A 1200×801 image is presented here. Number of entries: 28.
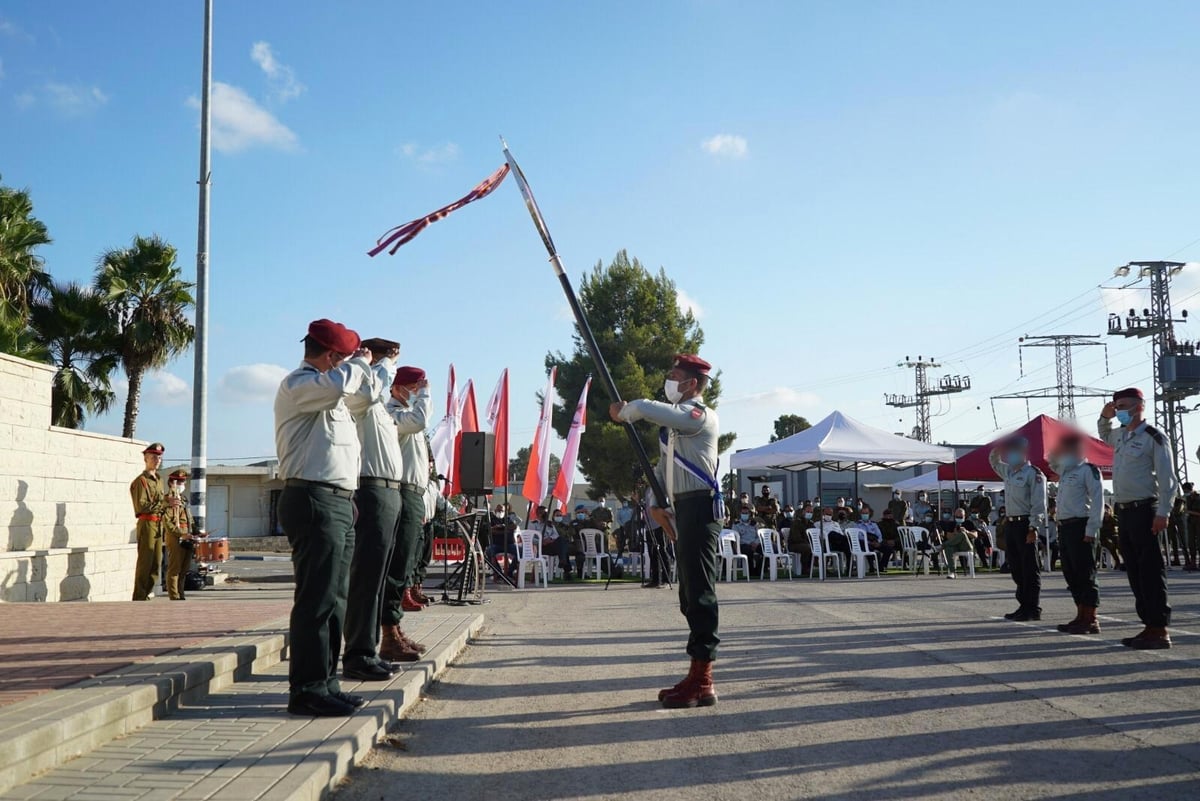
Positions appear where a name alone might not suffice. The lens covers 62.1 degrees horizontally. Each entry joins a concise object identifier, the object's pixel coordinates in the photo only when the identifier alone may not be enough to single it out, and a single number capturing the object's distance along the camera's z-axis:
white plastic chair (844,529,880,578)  20.42
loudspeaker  13.56
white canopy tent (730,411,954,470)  20.75
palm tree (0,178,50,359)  21.47
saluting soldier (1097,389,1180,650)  8.02
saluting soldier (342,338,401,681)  5.98
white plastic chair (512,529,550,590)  17.70
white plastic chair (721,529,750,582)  19.44
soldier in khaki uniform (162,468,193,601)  12.50
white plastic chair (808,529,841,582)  19.50
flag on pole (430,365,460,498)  17.73
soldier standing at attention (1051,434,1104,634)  9.08
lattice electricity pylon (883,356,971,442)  78.00
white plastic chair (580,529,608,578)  20.36
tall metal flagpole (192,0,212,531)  16.01
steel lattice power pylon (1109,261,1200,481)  34.59
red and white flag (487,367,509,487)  19.55
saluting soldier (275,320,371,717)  5.04
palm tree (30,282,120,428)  24.89
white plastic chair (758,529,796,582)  19.38
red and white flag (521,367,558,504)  20.30
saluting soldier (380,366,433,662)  6.83
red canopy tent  18.39
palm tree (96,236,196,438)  26.16
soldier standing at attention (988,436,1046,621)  10.36
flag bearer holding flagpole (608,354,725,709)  5.80
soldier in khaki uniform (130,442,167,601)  11.97
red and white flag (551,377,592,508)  20.20
